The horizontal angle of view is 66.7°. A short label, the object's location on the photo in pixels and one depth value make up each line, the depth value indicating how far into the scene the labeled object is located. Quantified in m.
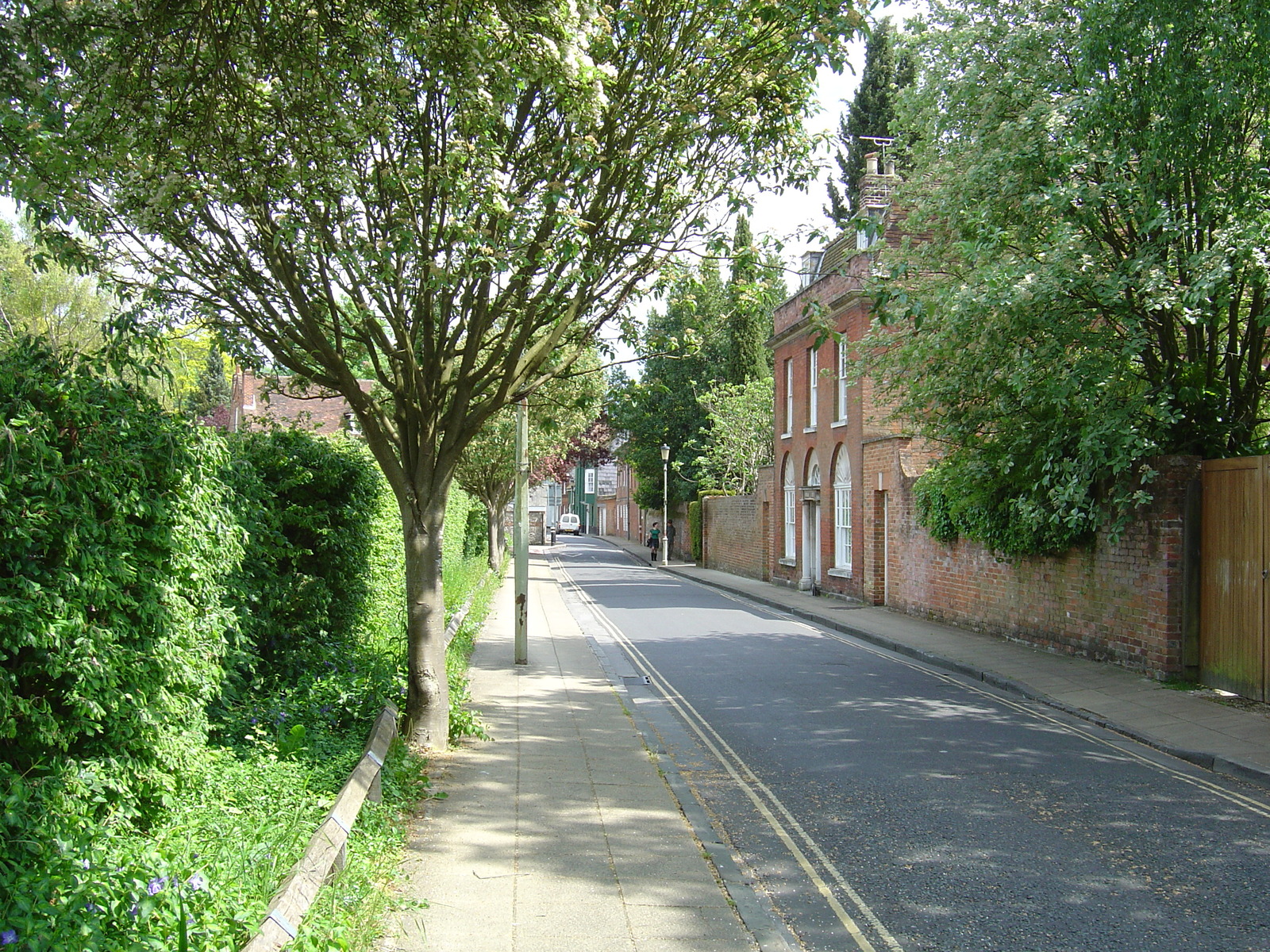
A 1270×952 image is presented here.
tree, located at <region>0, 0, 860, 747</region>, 6.32
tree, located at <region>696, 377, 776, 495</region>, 36.69
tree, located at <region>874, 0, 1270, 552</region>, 9.52
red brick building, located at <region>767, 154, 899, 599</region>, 22.69
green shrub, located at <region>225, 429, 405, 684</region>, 6.67
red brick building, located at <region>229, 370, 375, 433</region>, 33.80
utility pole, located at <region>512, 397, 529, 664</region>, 12.57
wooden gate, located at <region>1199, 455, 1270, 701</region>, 9.98
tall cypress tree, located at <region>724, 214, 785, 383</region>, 40.84
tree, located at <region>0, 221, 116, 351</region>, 27.05
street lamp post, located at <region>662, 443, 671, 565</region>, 39.01
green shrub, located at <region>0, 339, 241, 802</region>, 3.52
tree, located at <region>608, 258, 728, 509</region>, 44.19
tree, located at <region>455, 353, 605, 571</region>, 25.22
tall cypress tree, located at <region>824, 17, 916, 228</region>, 36.16
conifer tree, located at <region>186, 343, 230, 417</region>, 50.12
